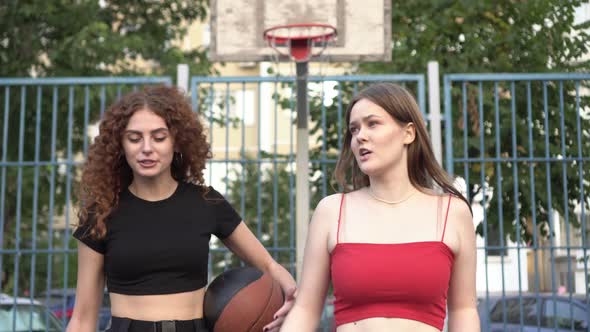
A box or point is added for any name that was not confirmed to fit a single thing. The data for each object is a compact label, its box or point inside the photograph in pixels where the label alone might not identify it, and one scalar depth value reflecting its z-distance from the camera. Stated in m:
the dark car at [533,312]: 7.03
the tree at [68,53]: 12.00
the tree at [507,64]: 7.28
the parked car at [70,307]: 6.48
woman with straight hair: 2.64
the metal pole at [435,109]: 6.64
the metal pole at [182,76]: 6.83
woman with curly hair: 3.20
